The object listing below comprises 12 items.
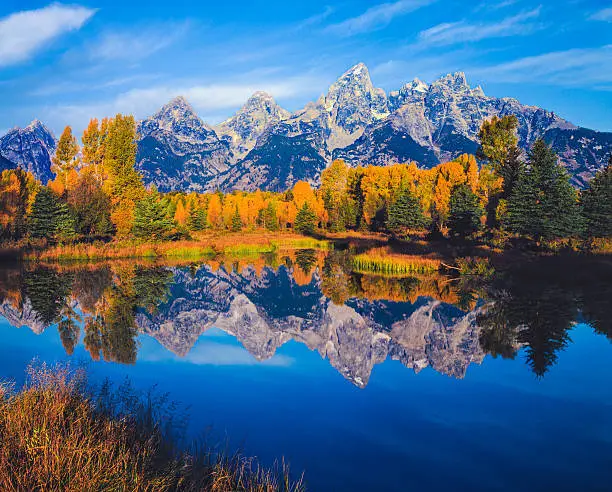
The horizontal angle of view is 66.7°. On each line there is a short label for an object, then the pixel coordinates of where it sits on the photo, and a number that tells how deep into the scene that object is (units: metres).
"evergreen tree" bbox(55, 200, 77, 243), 49.62
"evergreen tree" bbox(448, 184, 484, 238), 51.03
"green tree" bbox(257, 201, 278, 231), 92.38
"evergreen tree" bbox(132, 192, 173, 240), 51.31
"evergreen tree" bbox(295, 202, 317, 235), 83.56
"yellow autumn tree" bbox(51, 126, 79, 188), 57.44
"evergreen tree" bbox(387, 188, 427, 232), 62.78
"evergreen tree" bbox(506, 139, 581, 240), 37.16
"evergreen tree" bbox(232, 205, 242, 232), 92.39
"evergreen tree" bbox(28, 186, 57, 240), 48.47
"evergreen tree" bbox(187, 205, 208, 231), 85.69
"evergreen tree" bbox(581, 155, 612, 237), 41.47
